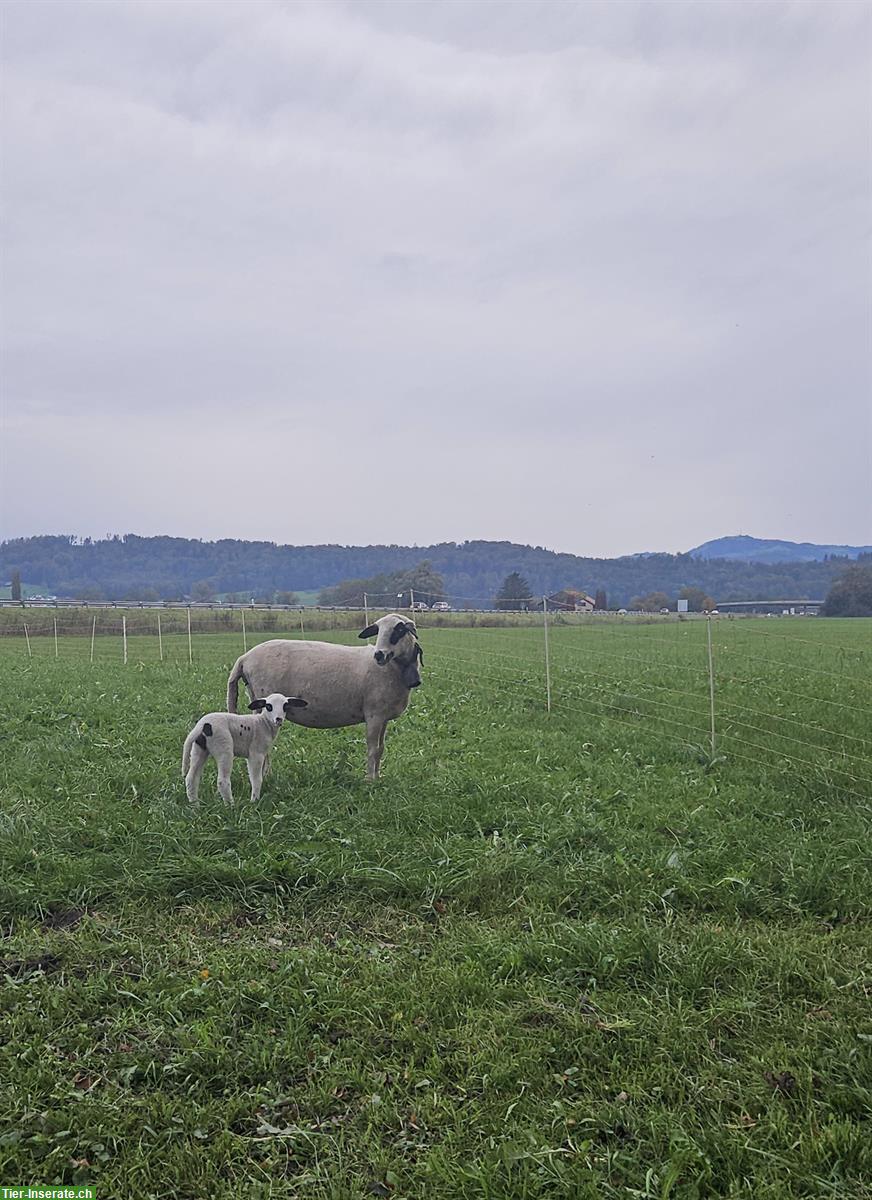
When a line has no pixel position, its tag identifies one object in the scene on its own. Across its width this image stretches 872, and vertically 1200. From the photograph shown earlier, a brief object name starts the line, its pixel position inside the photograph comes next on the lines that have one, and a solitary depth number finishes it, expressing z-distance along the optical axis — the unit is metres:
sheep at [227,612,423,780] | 8.44
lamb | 7.14
